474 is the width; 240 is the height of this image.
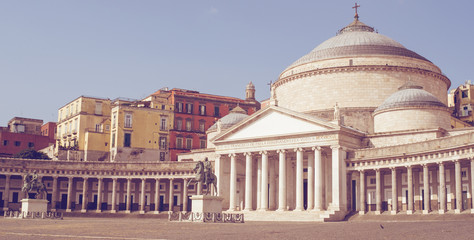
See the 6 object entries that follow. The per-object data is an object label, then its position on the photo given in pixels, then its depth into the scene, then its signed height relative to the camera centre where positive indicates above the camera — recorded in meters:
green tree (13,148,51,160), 91.94 +6.79
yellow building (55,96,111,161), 92.19 +10.94
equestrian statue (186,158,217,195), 48.97 +2.34
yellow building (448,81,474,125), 91.69 +16.00
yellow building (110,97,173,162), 89.56 +10.28
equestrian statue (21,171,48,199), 61.84 +1.48
